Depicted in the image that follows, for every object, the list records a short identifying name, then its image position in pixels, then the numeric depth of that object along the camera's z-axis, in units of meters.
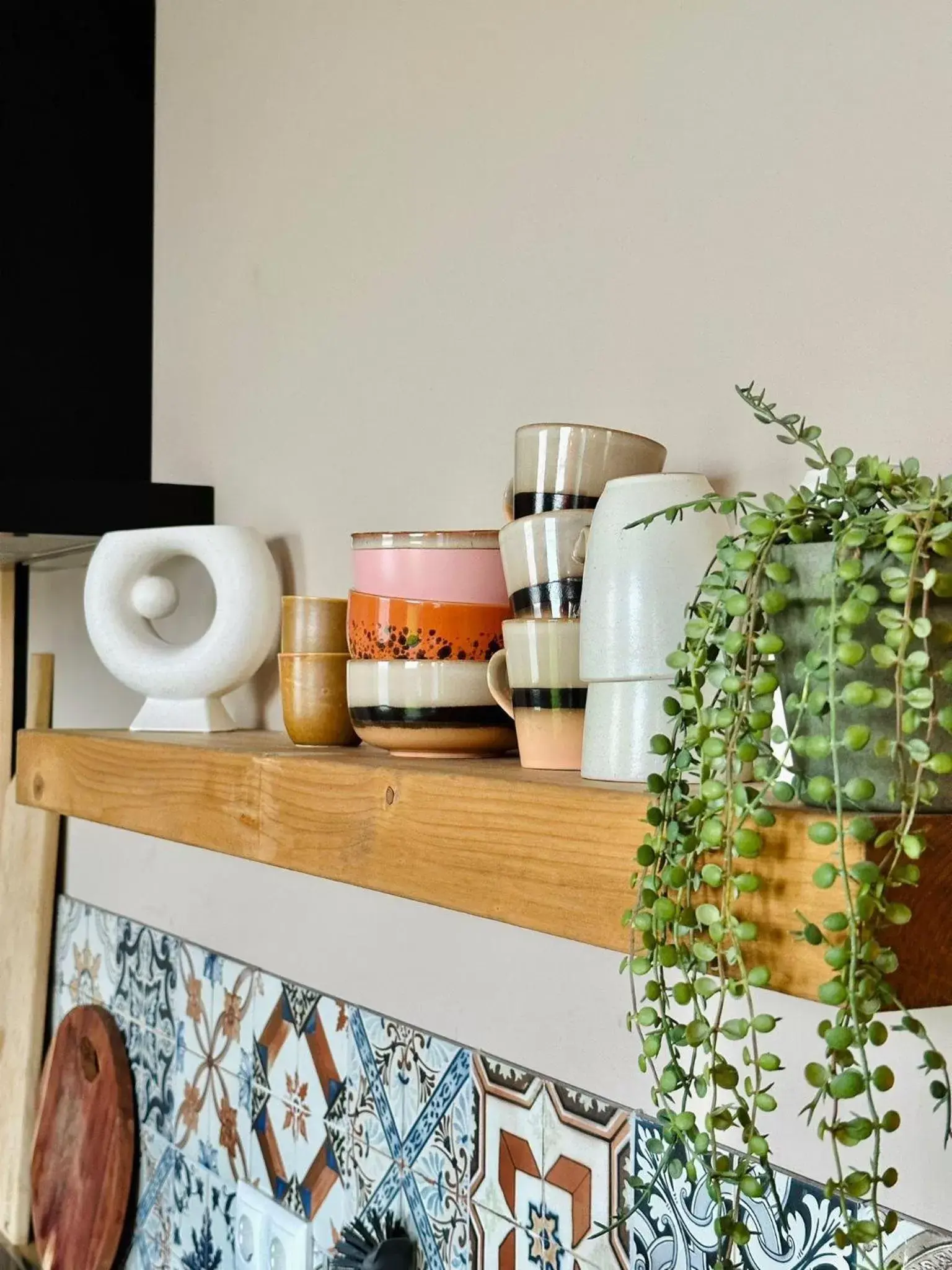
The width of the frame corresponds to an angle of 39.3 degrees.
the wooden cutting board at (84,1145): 1.74
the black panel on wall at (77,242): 1.67
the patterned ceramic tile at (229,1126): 1.52
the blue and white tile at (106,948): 1.84
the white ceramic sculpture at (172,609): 1.31
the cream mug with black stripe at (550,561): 0.80
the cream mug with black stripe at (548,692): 0.80
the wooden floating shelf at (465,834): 0.54
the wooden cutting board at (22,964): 1.95
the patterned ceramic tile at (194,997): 1.60
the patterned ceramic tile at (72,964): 1.92
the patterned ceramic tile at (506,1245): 1.09
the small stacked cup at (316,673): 1.07
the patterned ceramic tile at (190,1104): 1.61
